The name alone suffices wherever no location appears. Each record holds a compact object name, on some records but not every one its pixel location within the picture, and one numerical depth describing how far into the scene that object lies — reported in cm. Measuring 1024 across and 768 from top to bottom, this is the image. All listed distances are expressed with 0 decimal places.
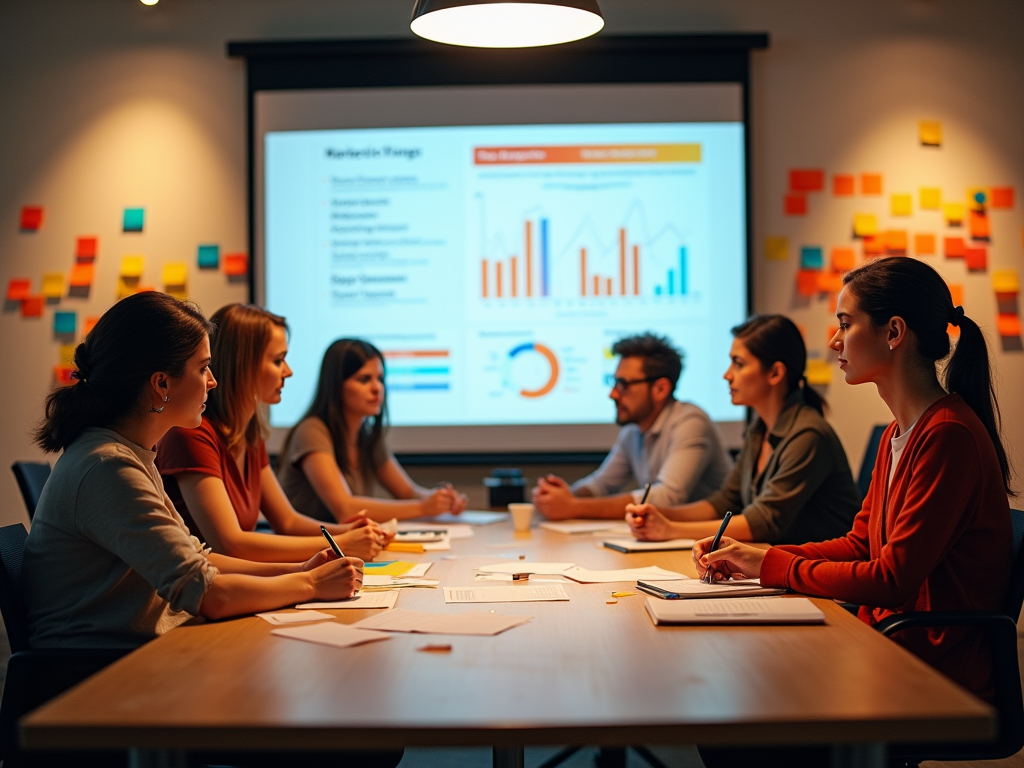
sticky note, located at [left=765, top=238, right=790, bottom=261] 429
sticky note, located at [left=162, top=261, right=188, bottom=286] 431
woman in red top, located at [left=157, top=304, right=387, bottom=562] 225
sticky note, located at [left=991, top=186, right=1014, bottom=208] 428
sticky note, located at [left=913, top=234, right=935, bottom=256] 427
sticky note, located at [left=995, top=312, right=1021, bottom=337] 428
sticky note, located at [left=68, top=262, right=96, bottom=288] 432
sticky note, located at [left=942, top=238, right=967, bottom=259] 427
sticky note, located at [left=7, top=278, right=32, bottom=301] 434
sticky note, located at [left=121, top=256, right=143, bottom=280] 430
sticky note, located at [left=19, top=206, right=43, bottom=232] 434
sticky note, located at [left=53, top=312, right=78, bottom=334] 433
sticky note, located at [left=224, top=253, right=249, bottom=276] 433
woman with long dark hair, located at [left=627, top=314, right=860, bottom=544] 255
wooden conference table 111
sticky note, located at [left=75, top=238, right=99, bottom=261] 432
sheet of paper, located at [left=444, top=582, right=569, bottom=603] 186
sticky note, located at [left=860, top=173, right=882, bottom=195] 428
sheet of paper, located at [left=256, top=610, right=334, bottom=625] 169
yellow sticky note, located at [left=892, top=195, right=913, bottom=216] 427
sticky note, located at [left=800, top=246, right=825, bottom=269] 427
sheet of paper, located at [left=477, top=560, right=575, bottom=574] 220
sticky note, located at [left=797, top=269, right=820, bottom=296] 427
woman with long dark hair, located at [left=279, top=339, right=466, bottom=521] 320
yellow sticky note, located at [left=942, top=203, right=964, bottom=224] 428
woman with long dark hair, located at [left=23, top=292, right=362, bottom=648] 164
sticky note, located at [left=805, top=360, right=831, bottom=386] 428
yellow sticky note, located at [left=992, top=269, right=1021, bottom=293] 425
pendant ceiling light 250
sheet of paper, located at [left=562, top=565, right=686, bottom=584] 208
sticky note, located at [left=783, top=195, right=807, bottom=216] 429
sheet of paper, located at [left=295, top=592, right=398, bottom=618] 180
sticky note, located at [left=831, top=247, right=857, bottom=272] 426
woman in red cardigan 178
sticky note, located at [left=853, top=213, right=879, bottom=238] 427
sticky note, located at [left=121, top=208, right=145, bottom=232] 433
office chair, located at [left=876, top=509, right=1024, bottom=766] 172
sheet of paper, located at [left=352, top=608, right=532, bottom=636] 159
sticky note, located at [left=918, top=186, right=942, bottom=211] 428
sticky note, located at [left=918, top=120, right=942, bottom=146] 428
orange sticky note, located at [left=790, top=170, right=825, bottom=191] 428
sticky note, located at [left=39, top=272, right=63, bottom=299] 434
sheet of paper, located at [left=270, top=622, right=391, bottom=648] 152
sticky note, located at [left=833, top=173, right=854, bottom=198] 429
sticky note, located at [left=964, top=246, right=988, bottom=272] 427
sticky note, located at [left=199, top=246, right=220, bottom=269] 432
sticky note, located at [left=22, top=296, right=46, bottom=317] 434
